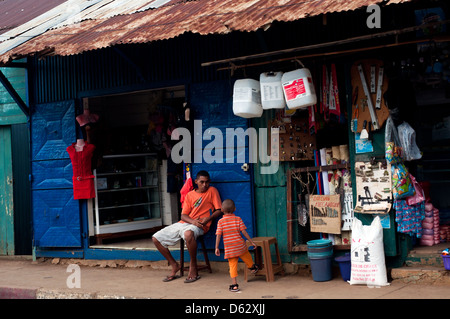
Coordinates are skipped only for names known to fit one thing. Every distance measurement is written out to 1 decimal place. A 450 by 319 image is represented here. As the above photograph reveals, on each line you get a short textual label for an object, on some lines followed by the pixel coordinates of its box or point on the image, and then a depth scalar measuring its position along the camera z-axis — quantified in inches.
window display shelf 448.8
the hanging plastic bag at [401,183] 305.7
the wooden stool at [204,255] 362.9
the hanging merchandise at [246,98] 329.4
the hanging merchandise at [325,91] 331.9
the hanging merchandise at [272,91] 323.9
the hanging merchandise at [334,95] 328.8
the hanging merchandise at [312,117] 337.7
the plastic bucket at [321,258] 320.8
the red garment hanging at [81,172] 422.0
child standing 319.3
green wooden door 474.9
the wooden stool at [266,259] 332.5
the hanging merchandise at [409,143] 309.9
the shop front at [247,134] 317.4
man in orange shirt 356.2
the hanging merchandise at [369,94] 313.7
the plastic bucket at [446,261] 291.2
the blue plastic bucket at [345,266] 315.3
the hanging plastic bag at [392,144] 307.0
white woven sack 300.4
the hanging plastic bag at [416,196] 309.7
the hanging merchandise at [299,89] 314.0
